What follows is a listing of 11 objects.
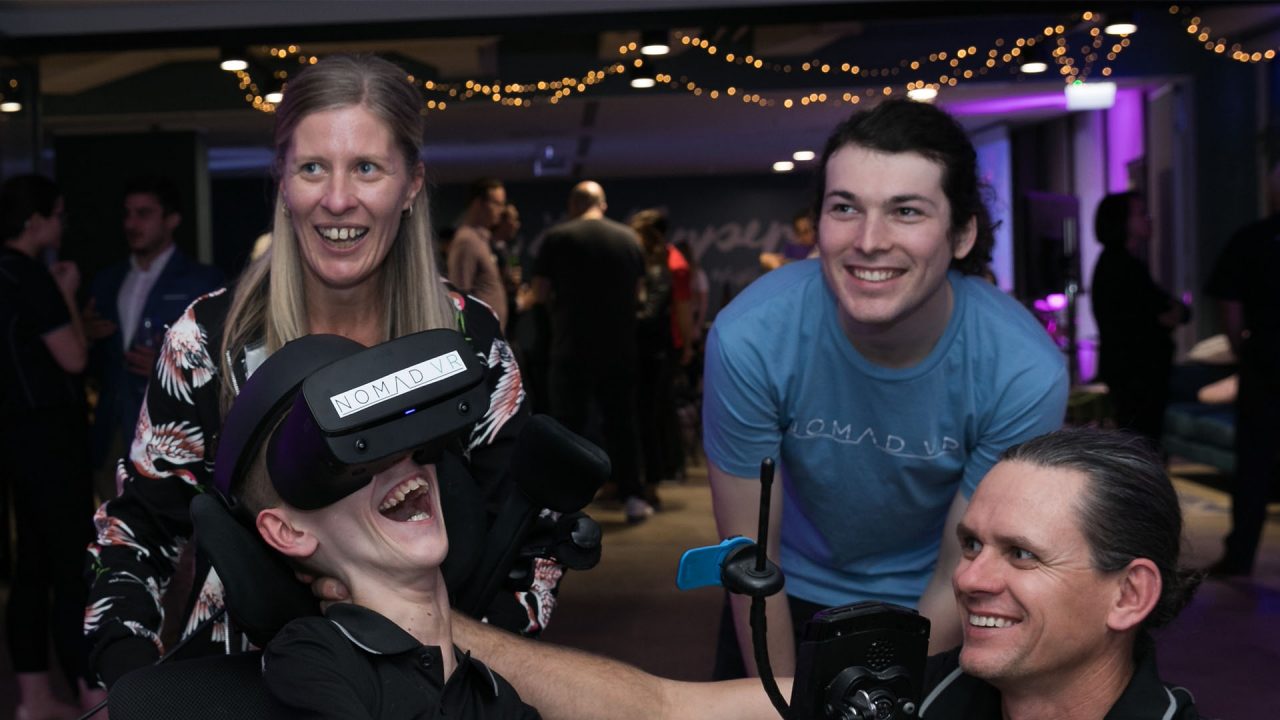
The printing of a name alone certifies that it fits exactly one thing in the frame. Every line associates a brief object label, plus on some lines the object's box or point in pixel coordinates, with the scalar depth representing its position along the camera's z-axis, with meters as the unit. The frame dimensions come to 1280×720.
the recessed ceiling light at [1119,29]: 5.83
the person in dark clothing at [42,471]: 3.52
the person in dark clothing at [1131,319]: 6.25
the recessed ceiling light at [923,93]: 8.41
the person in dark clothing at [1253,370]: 4.79
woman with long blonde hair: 1.53
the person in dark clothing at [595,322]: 6.07
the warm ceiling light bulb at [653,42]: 5.79
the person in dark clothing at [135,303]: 3.72
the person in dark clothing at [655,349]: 6.82
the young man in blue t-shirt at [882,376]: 1.73
